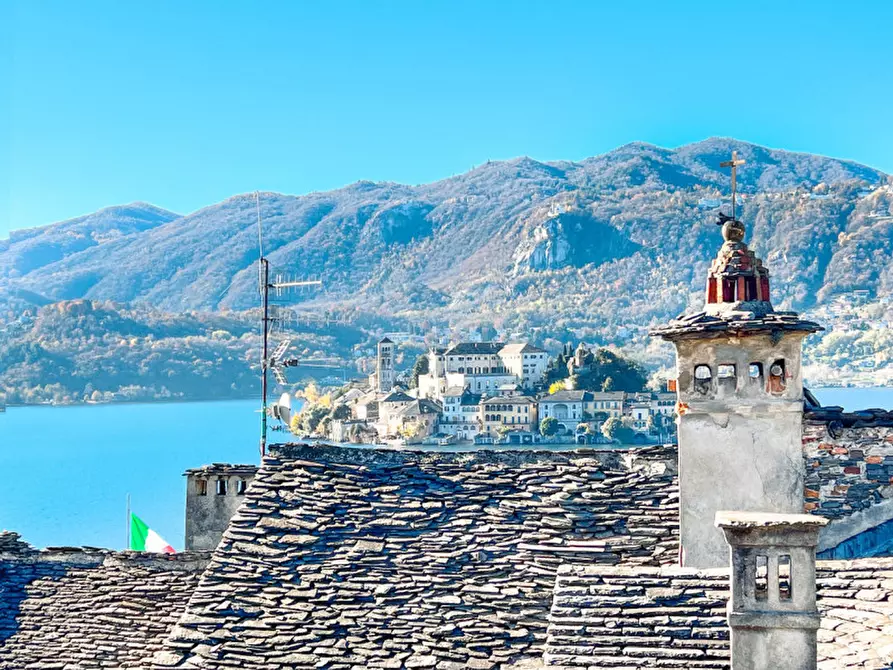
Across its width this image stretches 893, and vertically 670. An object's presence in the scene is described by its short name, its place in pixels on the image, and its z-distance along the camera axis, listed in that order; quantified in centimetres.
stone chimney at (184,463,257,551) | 1355
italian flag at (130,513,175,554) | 2420
